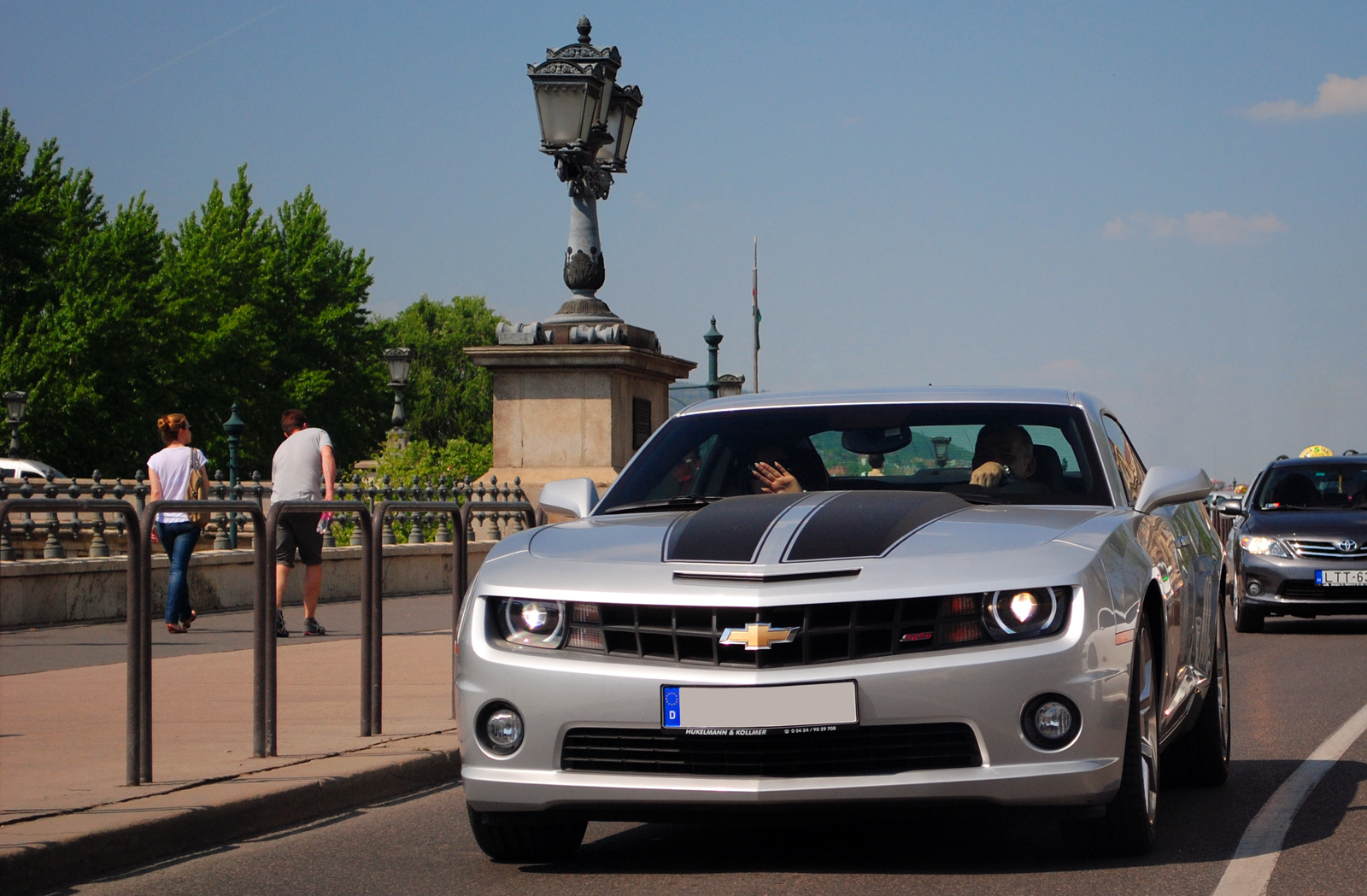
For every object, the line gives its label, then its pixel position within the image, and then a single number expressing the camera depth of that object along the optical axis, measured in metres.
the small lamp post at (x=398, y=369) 44.66
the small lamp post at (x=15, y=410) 47.91
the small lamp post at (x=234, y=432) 29.42
